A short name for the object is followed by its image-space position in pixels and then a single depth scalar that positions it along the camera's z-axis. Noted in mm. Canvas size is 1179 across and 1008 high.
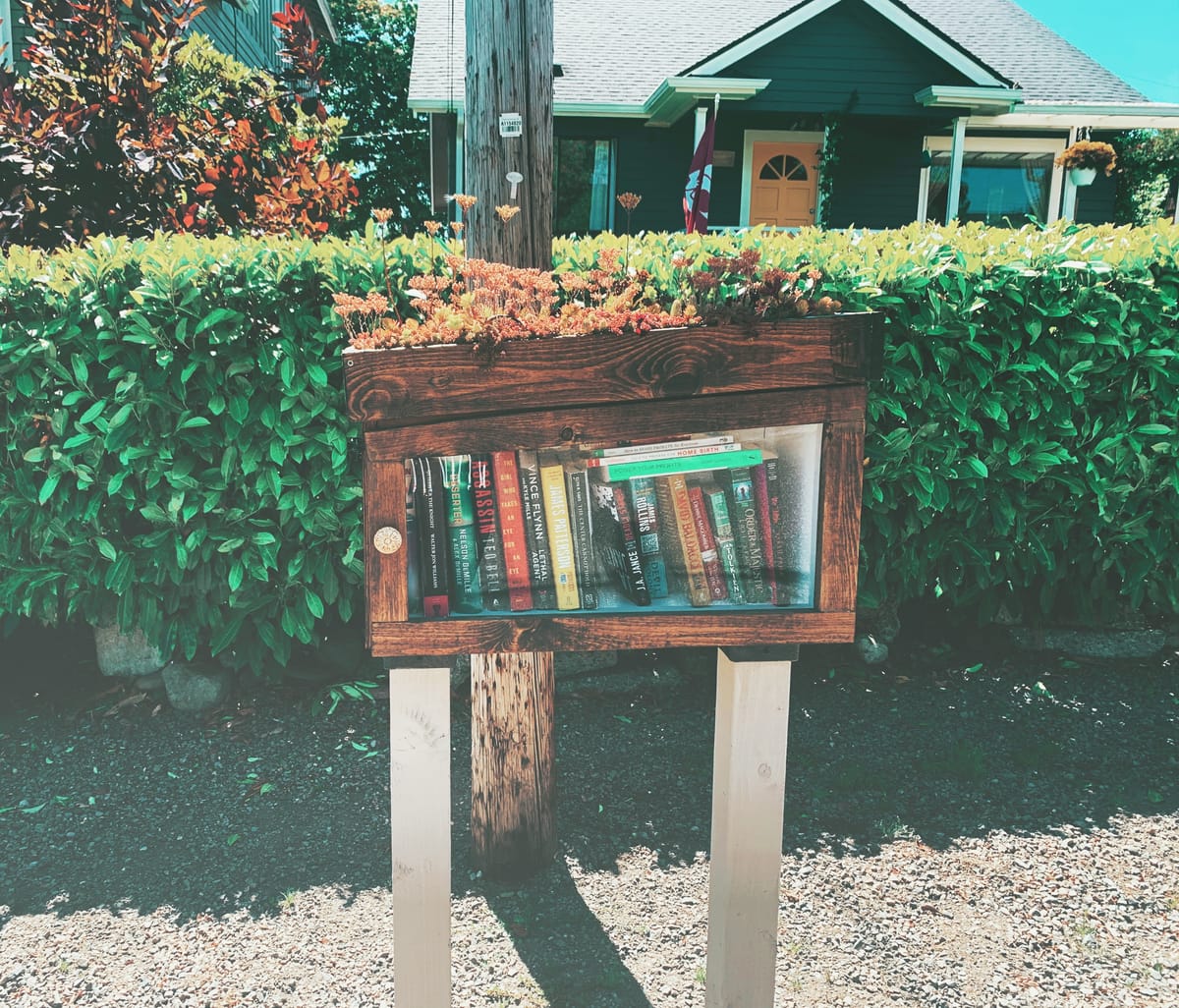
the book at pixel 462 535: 2068
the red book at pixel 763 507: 2117
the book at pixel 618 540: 2102
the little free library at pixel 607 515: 2008
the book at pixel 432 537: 2057
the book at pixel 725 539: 2117
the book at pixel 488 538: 2068
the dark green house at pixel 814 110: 15062
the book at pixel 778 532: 2119
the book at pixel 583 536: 2086
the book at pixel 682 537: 2102
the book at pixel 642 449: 2076
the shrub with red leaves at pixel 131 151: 4895
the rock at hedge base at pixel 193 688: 4219
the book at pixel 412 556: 2051
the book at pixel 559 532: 2078
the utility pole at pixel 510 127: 2764
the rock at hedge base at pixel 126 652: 4352
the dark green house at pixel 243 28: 9523
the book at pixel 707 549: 2113
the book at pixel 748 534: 2119
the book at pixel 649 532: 2100
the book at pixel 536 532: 2072
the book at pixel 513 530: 2066
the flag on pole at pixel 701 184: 10102
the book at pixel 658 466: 2084
